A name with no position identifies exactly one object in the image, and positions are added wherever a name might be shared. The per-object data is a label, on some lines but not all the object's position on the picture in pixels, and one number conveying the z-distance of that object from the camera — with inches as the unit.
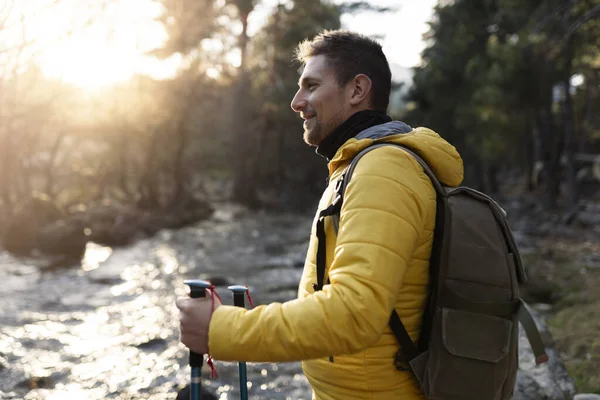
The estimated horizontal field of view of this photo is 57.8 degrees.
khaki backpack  71.1
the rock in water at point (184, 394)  155.9
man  60.6
